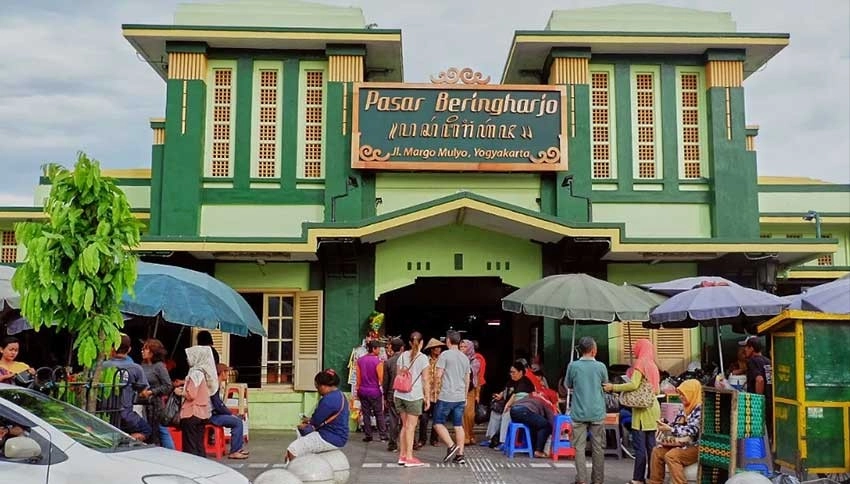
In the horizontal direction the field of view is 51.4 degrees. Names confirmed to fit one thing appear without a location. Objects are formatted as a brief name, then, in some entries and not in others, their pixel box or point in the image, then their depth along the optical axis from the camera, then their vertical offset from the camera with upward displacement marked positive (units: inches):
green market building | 636.7 +127.7
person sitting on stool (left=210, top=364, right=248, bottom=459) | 460.4 -47.0
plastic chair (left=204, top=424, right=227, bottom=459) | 474.9 -58.2
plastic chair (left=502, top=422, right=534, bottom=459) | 486.0 -57.9
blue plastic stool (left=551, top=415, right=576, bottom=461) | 478.6 -56.5
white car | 244.8 -35.8
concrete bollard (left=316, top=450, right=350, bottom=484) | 351.6 -52.2
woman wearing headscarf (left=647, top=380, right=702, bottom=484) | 360.2 -43.0
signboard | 652.7 +153.2
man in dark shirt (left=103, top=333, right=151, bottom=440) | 386.3 -26.8
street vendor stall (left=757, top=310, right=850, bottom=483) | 340.5 -22.0
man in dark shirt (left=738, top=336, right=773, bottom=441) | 444.5 -17.9
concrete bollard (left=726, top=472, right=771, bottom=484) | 301.3 -48.6
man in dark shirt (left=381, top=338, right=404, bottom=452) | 518.3 -35.4
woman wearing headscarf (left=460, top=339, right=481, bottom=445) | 544.7 -38.2
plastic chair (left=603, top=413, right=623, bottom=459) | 480.4 -48.8
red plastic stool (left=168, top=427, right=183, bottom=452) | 439.5 -52.3
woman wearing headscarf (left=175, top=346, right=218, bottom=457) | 411.5 -30.6
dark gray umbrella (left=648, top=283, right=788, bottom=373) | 484.4 +17.1
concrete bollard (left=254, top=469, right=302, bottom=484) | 314.2 -51.5
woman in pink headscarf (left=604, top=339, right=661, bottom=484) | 391.9 -34.5
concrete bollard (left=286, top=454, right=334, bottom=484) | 331.9 -51.4
